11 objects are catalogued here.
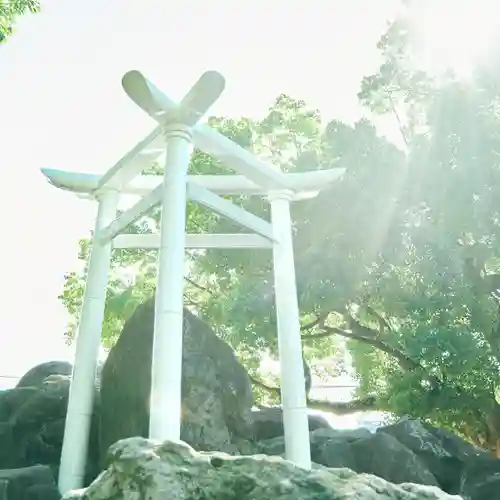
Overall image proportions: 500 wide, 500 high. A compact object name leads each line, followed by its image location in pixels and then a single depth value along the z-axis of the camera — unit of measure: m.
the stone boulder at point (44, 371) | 10.62
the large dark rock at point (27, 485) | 6.30
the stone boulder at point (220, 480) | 2.77
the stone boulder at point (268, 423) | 9.47
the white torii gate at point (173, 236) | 5.52
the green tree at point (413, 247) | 8.80
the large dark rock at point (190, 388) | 6.83
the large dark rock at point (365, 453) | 8.12
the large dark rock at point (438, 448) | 8.88
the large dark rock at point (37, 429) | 8.13
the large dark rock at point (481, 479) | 8.12
